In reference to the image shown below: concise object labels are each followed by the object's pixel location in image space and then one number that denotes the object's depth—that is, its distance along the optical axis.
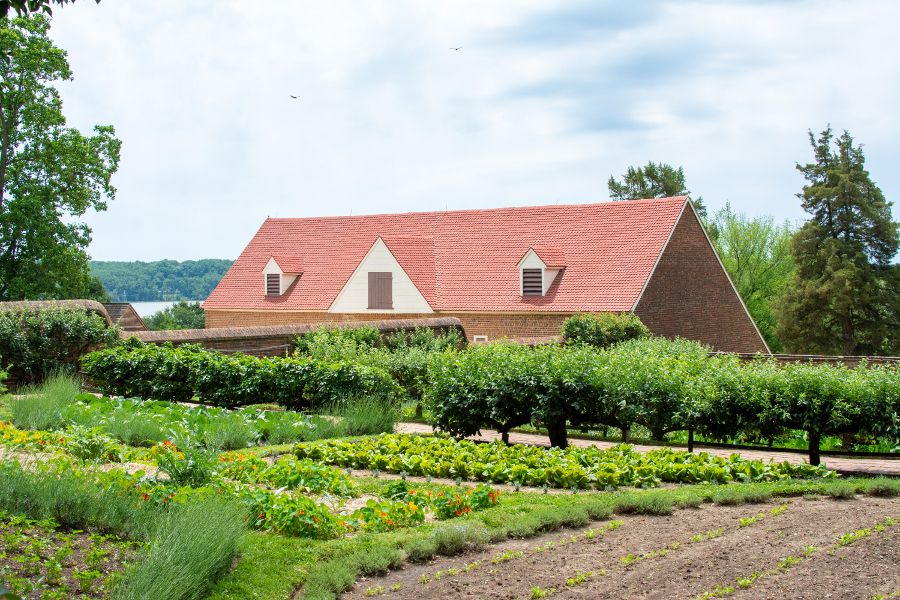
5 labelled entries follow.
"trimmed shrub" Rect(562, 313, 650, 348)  28.67
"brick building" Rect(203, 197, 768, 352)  34.53
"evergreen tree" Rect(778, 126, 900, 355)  47.16
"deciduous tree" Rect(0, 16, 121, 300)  37.28
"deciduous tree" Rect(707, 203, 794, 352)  59.72
